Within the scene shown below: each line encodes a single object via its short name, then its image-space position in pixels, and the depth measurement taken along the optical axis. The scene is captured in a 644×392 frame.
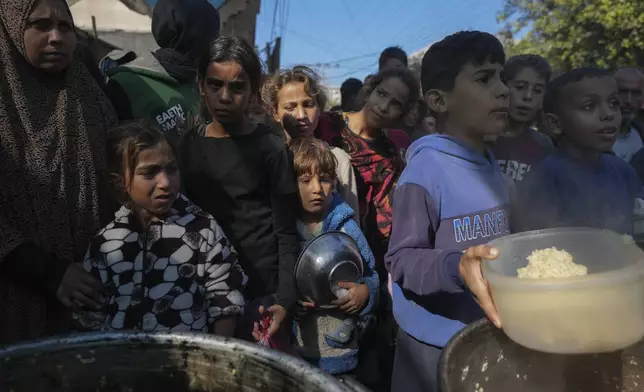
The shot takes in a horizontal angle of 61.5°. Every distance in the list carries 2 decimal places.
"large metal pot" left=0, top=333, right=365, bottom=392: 0.85
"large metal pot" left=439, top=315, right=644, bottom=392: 0.99
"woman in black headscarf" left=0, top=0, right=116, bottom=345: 1.54
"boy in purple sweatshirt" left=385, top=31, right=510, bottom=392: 1.45
